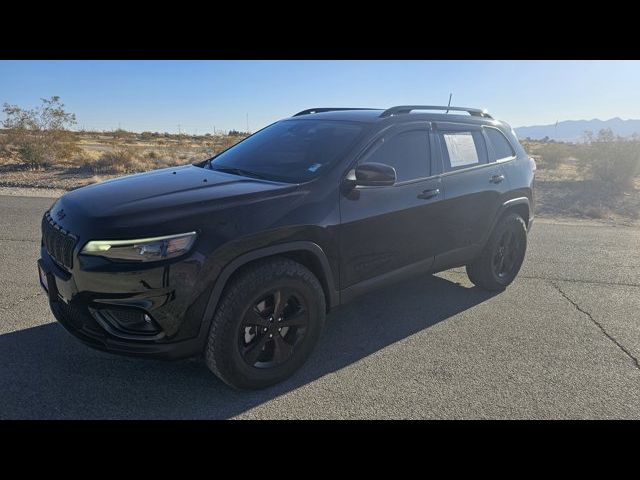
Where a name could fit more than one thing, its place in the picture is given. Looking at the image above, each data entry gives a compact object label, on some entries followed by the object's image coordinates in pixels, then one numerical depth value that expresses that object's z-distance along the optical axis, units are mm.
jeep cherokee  2377
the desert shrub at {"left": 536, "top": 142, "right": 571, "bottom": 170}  23188
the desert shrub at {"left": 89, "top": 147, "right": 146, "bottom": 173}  14023
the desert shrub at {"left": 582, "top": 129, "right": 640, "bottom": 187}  14766
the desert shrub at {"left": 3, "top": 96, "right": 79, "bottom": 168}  14055
